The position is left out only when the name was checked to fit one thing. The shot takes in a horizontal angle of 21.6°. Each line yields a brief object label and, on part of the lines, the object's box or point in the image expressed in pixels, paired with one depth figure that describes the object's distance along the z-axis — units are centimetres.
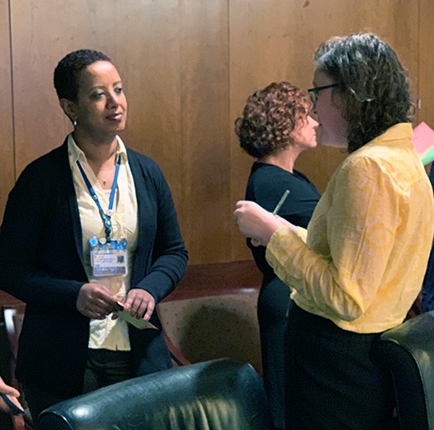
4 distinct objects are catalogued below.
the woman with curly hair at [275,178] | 333
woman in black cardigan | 280
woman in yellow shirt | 240
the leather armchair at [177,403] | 226
